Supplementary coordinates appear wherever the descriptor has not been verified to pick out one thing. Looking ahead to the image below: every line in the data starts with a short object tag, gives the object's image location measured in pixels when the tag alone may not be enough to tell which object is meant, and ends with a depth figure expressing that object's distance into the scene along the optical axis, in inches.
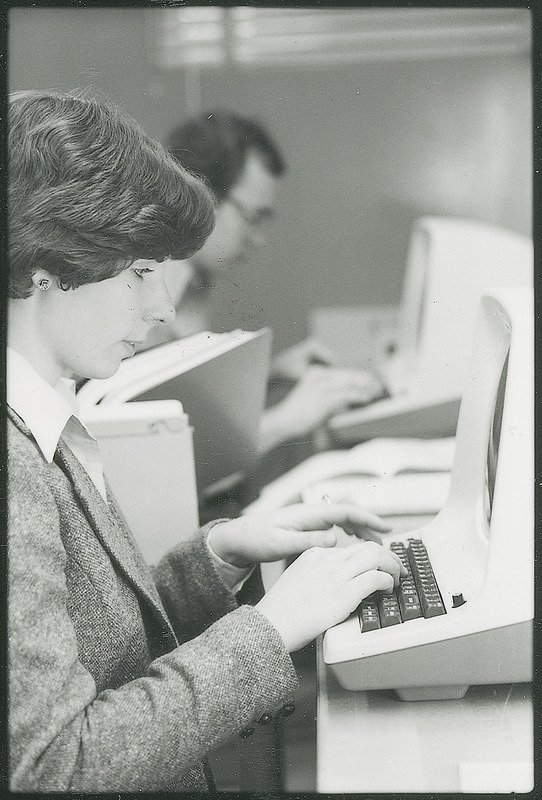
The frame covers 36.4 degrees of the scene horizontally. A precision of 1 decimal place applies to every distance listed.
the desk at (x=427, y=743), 29.5
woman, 26.3
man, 38.9
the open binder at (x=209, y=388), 43.6
